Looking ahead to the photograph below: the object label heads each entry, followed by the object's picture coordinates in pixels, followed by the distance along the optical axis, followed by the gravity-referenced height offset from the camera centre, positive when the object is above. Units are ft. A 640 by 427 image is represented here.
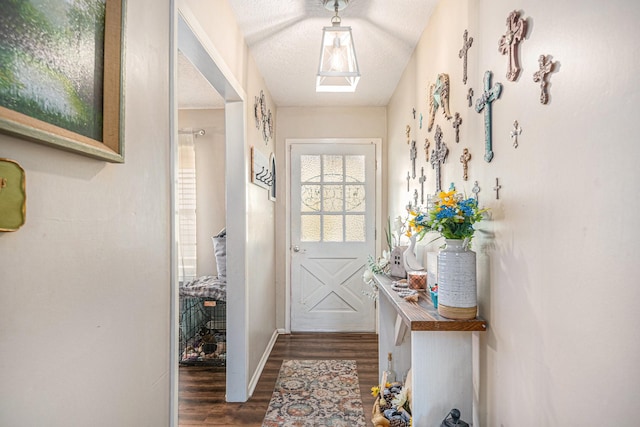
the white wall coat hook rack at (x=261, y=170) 8.86 +1.28
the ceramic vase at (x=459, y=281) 4.45 -0.79
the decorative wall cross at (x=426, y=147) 7.37 +1.42
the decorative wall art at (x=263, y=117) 9.61 +2.83
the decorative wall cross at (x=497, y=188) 4.27 +0.34
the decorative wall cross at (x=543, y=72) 3.23 +1.29
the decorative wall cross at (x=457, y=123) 5.55 +1.43
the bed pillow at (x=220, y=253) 11.25 -1.12
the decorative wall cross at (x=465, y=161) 5.22 +0.81
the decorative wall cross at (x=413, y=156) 8.53 +1.44
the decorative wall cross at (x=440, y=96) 6.08 +2.12
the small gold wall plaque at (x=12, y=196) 1.96 +0.12
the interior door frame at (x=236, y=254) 8.00 -0.81
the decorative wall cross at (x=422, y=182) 7.81 +0.75
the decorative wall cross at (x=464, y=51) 5.20 +2.40
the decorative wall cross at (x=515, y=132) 3.82 +0.89
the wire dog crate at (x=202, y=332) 10.22 -3.35
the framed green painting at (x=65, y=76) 2.01 +0.91
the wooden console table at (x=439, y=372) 4.70 -2.01
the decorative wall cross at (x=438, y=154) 6.34 +1.11
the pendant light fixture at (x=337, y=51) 6.75 +3.23
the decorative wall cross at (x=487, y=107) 4.46 +1.37
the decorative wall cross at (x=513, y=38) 3.70 +1.85
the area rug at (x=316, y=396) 7.25 -4.01
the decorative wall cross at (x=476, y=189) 4.87 +0.37
